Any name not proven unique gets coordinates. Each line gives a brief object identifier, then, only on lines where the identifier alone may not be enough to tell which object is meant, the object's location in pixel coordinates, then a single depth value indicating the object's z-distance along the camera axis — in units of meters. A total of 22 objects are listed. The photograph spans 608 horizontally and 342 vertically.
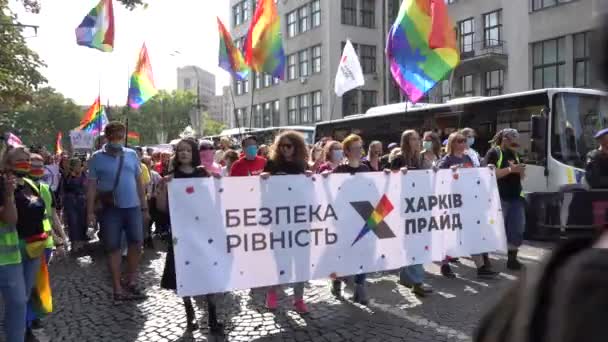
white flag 16.25
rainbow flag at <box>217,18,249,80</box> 12.96
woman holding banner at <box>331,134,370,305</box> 5.84
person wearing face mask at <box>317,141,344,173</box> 6.69
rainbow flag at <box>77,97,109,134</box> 20.75
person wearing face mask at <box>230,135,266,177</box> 6.84
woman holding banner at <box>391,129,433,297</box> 6.52
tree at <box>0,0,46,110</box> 18.80
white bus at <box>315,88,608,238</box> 7.63
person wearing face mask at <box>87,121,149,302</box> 6.04
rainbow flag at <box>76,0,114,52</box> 11.92
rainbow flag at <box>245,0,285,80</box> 11.13
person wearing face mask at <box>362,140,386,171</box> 7.07
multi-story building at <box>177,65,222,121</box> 157.62
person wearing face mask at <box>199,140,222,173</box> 6.03
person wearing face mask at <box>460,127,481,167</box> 7.59
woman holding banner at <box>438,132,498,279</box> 6.91
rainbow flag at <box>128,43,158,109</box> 14.05
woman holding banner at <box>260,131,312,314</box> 5.53
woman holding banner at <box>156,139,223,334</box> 5.09
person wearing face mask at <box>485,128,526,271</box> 7.18
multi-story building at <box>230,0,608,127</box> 26.94
